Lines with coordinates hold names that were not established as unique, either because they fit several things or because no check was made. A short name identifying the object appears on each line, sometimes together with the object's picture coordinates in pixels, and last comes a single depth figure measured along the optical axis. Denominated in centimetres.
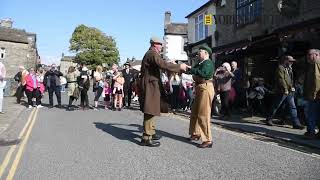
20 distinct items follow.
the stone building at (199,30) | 1817
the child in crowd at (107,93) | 1186
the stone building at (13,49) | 4206
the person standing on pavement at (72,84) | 1114
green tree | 5413
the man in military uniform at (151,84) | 546
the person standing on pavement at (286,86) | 754
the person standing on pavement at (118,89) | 1120
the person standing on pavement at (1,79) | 966
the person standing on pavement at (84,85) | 1111
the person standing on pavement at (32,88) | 1197
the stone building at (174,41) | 3419
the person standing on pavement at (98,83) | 1152
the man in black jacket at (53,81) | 1183
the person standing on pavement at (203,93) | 543
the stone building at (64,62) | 8972
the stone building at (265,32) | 945
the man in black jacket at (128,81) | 1182
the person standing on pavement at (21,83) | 1251
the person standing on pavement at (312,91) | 624
